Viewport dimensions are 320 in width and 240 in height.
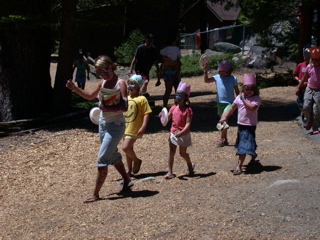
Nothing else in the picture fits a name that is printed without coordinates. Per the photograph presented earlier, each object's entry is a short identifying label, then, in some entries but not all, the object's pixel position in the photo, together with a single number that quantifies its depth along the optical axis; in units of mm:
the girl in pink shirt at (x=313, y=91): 8734
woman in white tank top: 5996
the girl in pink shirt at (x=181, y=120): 6688
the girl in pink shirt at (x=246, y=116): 6816
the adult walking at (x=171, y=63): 11125
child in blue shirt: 8438
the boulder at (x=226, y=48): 28812
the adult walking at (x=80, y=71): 17172
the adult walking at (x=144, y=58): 11602
